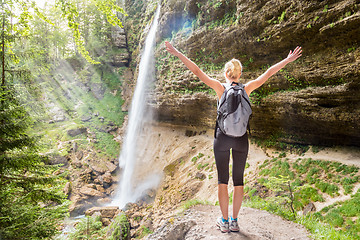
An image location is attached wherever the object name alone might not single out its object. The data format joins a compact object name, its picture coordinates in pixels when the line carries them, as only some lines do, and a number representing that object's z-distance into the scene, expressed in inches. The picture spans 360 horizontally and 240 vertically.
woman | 96.5
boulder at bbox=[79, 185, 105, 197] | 530.9
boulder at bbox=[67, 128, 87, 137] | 727.1
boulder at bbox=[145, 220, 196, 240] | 128.3
